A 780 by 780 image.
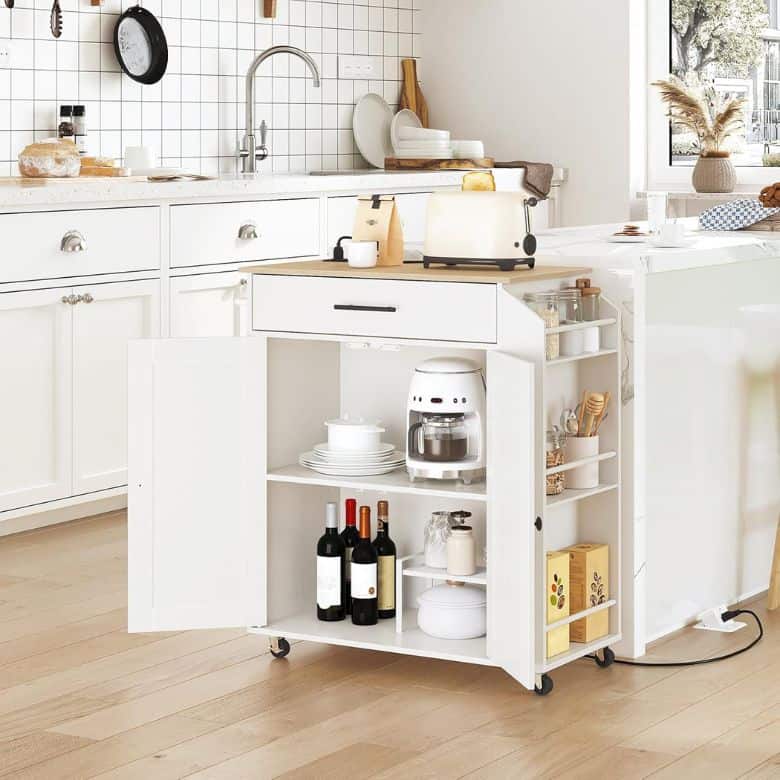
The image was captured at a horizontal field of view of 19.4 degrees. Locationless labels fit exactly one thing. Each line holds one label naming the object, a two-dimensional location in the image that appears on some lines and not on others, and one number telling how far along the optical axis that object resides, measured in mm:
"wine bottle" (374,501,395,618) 4691
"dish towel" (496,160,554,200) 8814
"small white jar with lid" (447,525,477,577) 4465
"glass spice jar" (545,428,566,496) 4387
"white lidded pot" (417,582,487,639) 4523
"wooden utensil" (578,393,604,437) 4537
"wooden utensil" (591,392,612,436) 4560
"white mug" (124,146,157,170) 7613
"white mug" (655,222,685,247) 5024
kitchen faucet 8074
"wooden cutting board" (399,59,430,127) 9585
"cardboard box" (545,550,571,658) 4387
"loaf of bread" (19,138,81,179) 6651
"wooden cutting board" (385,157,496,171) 8680
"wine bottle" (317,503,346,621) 4668
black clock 7712
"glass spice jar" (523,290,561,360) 4340
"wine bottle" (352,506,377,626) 4645
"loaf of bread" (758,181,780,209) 6065
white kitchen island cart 4337
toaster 4459
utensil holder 4537
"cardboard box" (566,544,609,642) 4531
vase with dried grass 8541
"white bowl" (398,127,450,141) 8837
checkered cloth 5833
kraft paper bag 4671
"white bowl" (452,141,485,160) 8872
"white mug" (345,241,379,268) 4563
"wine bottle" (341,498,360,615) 4732
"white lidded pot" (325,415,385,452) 4659
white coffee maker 4439
